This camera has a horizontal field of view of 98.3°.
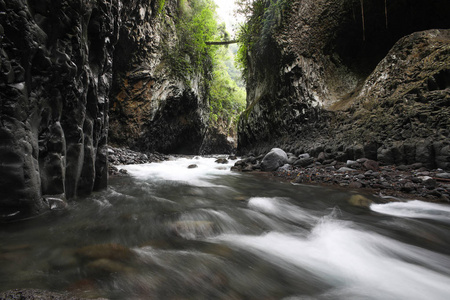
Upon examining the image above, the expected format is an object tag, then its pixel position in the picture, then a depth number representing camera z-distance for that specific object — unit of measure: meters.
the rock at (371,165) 4.41
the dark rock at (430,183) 3.13
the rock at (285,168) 6.15
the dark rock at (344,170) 4.67
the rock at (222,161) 10.01
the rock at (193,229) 2.04
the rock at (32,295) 0.89
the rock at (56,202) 2.32
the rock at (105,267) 1.27
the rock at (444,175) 3.31
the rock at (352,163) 4.89
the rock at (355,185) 3.76
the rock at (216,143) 22.17
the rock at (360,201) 2.99
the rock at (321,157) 6.14
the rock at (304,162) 6.26
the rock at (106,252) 1.46
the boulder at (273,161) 6.71
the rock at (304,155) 7.02
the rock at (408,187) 3.23
